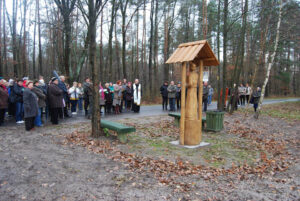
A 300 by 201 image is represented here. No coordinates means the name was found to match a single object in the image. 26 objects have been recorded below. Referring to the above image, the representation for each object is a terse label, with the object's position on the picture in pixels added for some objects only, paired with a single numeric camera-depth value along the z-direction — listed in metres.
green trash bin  9.25
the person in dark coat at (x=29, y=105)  8.36
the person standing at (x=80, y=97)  13.88
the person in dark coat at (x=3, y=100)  9.29
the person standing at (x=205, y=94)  15.48
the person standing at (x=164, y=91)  15.66
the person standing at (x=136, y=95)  13.98
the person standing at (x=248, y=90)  21.87
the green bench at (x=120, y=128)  6.93
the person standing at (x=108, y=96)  13.13
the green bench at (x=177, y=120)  9.58
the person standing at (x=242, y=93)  20.98
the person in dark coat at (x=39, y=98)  9.23
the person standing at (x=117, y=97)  13.18
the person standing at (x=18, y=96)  9.73
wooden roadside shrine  6.96
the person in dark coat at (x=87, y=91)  11.96
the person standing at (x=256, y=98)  15.06
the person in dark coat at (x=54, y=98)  9.62
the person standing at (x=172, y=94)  14.97
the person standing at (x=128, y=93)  14.34
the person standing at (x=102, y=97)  12.25
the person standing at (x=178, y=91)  16.09
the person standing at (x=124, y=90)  14.51
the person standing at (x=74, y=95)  13.05
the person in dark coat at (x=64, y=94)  11.02
